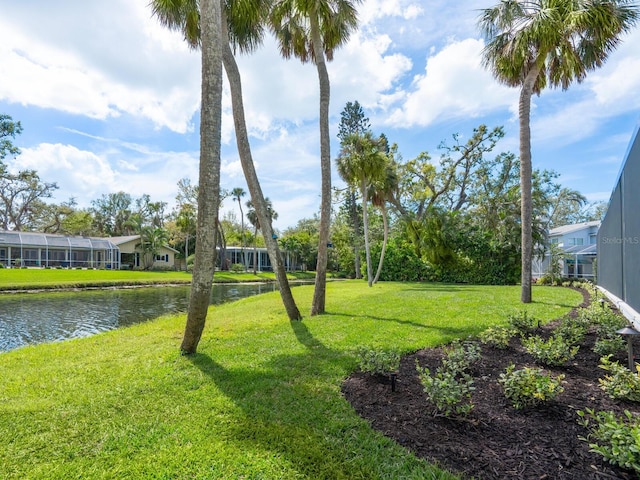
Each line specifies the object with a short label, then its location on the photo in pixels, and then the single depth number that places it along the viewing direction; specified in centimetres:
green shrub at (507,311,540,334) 593
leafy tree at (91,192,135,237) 5234
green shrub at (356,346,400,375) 390
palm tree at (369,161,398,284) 1941
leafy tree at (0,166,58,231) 3701
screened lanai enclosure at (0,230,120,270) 3241
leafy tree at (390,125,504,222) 2402
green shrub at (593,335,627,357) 447
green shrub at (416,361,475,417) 287
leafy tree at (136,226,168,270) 3860
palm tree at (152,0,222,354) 503
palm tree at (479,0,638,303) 817
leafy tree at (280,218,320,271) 4319
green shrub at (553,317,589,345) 498
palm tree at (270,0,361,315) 856
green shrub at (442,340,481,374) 388
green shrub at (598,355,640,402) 310
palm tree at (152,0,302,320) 751
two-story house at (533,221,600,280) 2098
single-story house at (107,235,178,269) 4009
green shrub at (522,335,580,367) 414
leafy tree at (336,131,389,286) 1756
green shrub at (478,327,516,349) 501
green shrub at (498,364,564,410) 301
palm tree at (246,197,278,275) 3858
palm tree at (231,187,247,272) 3941
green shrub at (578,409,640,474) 206
